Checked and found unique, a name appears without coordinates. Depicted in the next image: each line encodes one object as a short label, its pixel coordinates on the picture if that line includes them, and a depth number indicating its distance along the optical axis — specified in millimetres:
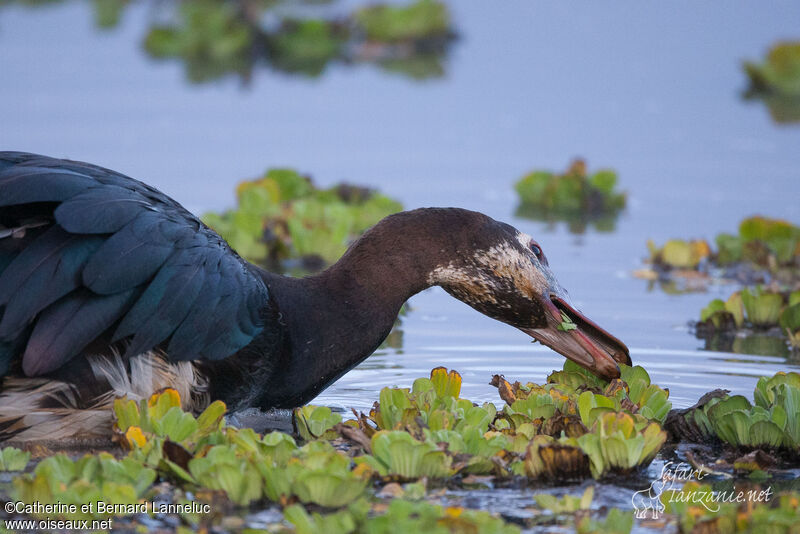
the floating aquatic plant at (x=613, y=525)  7605
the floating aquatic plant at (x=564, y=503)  8125
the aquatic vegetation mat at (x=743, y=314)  13906
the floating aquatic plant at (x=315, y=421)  9669
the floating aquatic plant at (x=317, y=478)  8086
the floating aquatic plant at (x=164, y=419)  8891
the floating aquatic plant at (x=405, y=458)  8531
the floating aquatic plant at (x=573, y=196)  19953
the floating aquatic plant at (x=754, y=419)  9414
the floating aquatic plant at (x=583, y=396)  9727
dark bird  8992
